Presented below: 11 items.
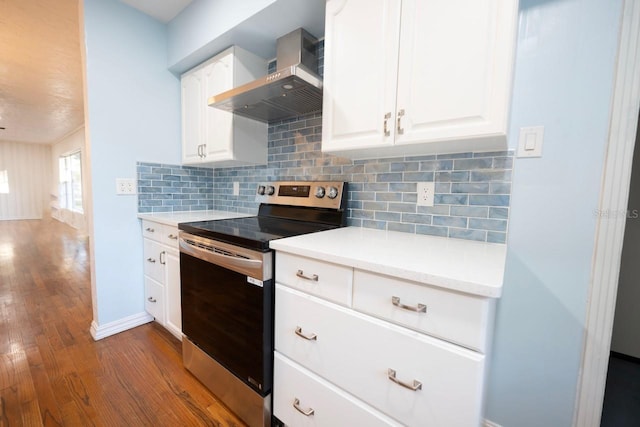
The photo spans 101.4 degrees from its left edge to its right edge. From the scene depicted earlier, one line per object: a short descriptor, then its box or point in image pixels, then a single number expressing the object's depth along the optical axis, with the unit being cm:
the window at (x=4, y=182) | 768
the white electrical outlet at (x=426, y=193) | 129
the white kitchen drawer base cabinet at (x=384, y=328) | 70
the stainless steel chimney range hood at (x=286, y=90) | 128
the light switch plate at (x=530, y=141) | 103
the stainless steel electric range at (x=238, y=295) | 113
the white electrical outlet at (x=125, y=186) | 198
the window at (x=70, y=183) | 644
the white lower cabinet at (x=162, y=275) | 176
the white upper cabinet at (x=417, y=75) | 89
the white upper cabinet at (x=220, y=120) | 181
